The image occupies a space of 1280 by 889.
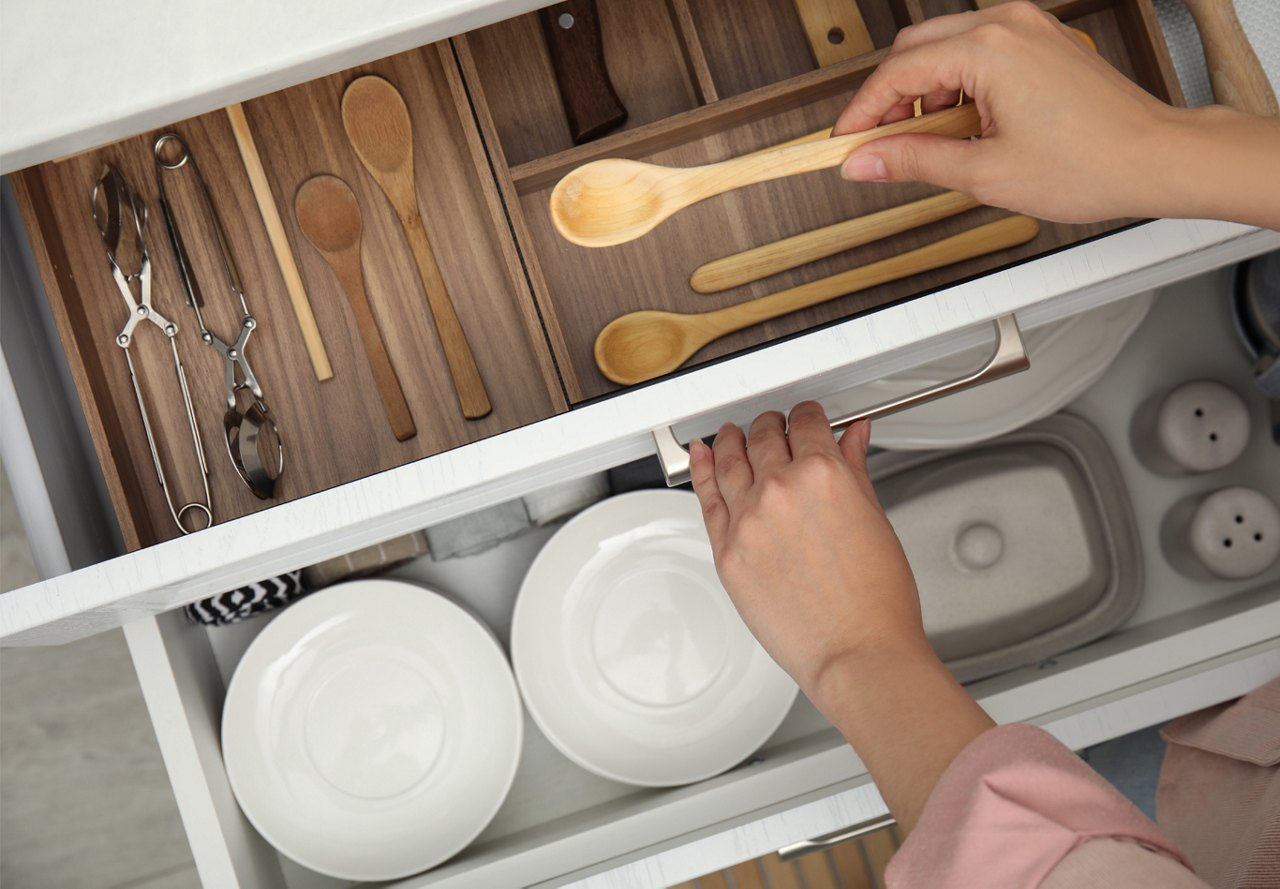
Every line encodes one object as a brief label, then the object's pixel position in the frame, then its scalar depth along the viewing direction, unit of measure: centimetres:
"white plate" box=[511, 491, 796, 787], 78
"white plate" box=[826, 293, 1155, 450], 84
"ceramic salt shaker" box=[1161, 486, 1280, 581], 84
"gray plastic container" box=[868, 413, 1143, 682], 84
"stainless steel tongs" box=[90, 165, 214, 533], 67
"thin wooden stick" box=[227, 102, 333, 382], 67
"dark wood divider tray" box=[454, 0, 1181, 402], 69
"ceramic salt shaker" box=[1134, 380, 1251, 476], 86
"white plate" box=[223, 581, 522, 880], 77
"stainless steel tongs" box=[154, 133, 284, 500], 66
